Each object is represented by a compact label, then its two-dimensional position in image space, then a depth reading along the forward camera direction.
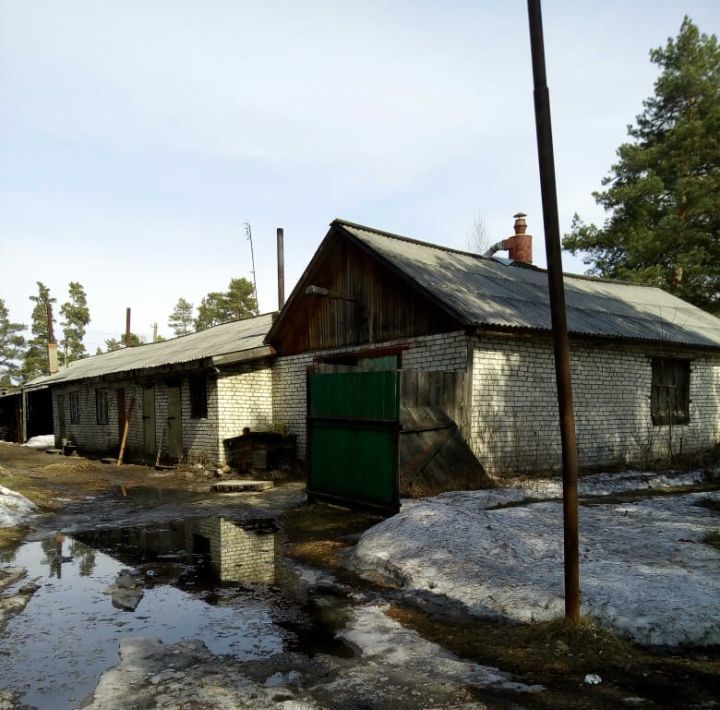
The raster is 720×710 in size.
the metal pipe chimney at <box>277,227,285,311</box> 24.02
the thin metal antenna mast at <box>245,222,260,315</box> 31.89
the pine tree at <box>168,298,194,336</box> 83.50
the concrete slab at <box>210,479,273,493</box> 11.05
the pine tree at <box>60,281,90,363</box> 56.50
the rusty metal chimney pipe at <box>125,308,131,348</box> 38.31
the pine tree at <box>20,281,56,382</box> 55.56
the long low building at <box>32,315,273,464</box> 13.94
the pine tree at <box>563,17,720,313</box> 22.44
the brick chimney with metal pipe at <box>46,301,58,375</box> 29.94
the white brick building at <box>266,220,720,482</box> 10.17
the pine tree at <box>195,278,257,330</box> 50.31
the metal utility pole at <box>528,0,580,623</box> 3.68
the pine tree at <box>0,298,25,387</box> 58.44
